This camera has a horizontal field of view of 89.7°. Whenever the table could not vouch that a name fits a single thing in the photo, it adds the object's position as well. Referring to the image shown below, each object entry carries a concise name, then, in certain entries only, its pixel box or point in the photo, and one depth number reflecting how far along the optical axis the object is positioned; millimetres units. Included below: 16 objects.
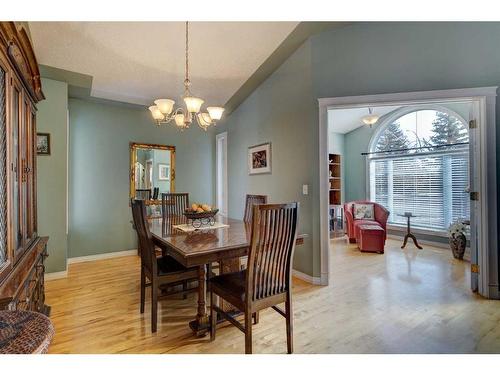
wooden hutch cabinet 1307
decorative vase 3854
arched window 4570
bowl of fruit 2246
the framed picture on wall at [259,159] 3779
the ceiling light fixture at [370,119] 4891
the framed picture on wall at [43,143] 3088
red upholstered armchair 4727
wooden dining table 1624
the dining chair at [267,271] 1577
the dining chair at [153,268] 2045
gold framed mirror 4293
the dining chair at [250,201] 2816
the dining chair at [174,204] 3307
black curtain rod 4422
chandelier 2303
